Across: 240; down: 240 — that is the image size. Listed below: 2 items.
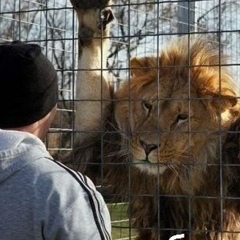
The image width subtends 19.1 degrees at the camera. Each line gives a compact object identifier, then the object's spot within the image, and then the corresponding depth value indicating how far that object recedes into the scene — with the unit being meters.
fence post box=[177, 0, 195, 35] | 4.00
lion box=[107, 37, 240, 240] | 3.47
